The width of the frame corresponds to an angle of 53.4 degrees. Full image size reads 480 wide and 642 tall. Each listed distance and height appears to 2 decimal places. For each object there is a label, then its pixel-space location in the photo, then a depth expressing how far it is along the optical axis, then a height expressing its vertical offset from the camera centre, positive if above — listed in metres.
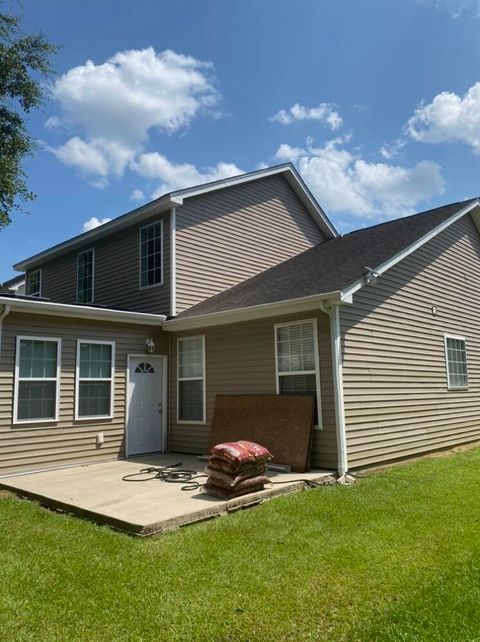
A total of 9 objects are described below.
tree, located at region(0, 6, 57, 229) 15.00 +9.55
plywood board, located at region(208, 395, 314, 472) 7.63 -0.70
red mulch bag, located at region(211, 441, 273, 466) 5.93 -0.89
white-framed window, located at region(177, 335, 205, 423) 9.78 +0.09
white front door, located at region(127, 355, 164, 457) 9.75 -0.43
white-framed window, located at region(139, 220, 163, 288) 11.25 +3.11
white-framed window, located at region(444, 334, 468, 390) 10.80 +0.40
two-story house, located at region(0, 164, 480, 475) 7.98 +0.90
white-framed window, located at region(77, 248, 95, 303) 13.38 +3.12
